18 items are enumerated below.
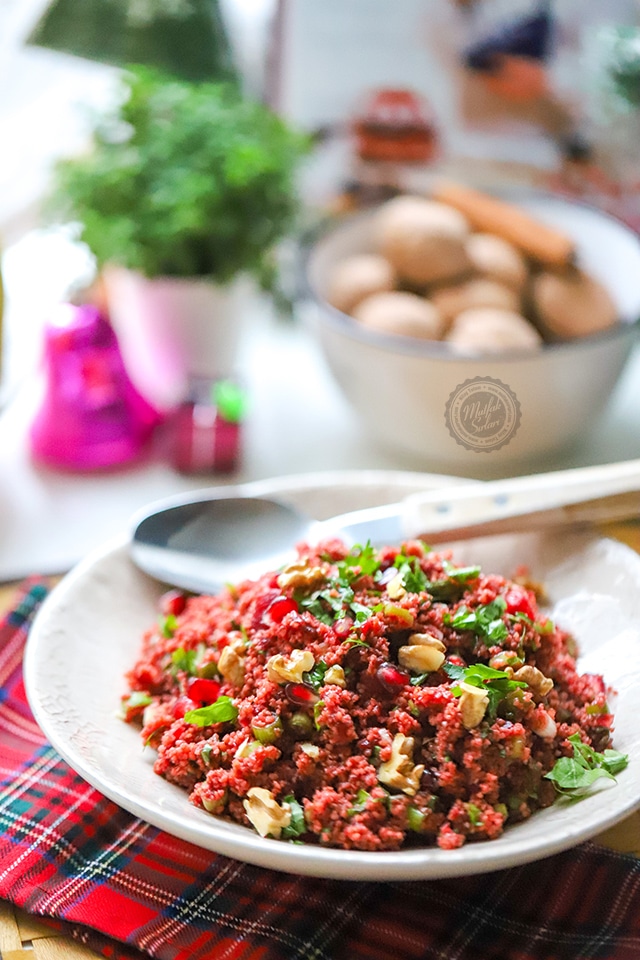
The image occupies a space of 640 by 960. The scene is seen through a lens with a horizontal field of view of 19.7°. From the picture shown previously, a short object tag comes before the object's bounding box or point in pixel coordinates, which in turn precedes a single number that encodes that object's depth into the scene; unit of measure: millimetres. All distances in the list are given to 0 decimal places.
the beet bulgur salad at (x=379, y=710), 667
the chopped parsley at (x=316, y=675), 687
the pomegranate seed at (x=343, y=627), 693
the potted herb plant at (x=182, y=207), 904
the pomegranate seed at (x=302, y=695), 682
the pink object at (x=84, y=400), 911
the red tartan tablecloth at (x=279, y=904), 677
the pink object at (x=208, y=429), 909
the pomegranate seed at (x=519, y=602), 713
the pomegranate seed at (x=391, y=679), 682
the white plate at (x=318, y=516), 652
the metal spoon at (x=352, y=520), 781
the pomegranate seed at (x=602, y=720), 705
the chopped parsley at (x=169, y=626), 754
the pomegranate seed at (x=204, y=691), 704
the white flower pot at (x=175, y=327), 920
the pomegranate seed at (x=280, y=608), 705
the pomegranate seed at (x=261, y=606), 712
